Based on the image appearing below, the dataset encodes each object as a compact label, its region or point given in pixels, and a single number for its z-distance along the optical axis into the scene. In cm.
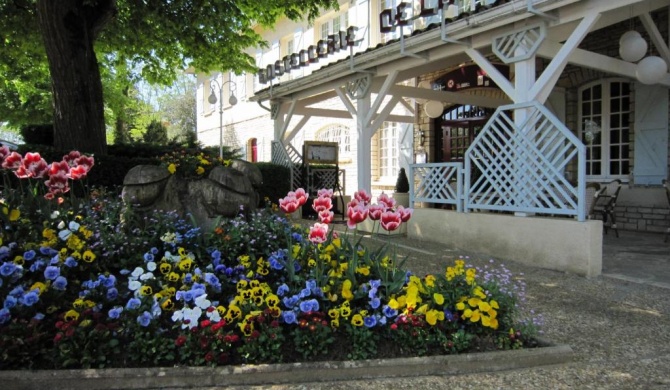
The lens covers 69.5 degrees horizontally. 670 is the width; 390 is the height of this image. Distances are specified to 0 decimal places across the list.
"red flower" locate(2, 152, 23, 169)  387
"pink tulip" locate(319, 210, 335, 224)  310
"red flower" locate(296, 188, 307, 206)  319
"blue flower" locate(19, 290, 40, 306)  256
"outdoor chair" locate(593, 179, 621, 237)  774
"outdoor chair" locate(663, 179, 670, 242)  673
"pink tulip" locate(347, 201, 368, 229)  292
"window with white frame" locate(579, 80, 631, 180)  862
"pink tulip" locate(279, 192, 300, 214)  312
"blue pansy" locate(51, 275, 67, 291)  277
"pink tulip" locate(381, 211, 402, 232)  298
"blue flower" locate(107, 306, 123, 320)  260
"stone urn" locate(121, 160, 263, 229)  412
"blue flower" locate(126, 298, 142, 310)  266
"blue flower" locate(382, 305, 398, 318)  280
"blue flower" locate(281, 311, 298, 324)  267
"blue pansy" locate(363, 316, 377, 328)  273
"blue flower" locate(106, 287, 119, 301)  281
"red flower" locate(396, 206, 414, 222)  309
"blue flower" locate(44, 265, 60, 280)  279
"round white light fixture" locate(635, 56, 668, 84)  665
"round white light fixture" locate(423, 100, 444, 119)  1118
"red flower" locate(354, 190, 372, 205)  329
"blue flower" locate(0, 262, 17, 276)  275
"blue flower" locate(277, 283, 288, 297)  292
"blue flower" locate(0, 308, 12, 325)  249
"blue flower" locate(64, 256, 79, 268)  293
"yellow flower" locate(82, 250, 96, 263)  304
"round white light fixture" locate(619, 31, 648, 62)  673
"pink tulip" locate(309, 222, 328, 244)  300
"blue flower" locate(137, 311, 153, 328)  256
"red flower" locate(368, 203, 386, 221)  309
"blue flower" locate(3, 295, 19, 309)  256
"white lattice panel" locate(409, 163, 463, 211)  702
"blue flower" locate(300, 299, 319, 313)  272
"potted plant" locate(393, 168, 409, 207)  1106
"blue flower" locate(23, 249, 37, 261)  297
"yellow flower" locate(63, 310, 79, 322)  258
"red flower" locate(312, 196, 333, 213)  318
